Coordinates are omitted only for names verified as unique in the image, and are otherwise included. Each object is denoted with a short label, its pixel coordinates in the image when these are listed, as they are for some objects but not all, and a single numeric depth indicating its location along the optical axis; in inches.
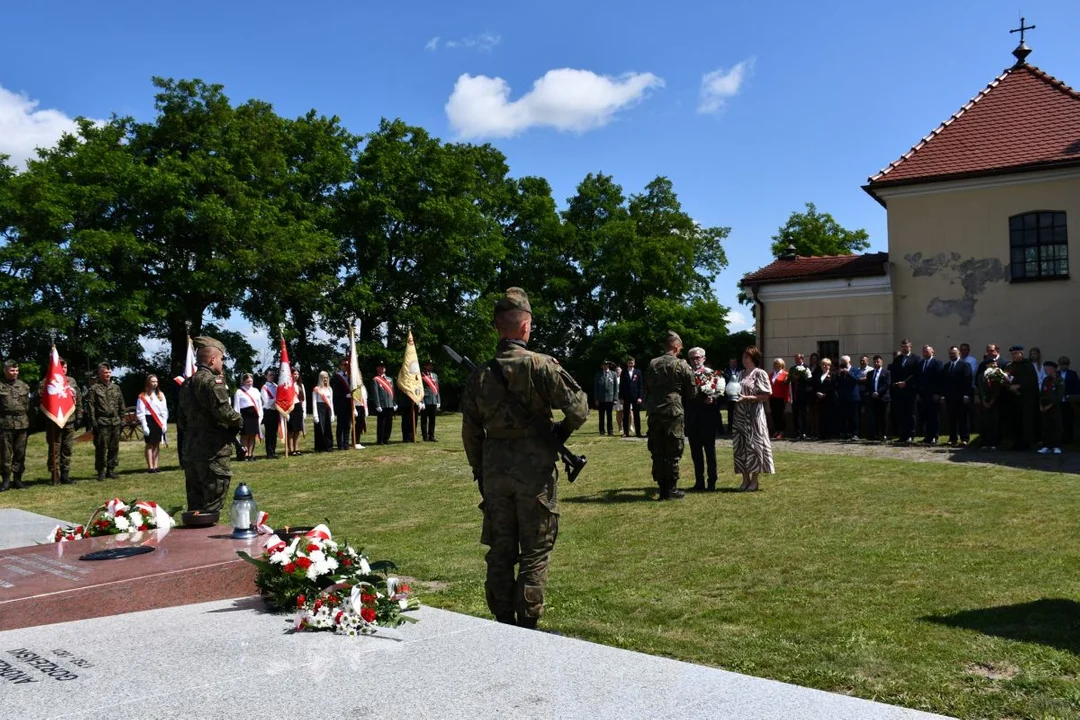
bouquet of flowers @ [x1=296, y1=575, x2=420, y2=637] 208.5
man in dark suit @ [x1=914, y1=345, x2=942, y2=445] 745.0
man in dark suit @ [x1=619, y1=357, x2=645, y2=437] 917.8
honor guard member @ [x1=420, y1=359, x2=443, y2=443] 942.4
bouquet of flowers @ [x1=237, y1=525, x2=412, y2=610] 221.6
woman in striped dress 491.2
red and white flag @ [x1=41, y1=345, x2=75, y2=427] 671.1
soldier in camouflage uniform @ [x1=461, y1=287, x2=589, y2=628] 235.5
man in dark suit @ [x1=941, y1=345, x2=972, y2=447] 724.8
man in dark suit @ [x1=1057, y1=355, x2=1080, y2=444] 740.6
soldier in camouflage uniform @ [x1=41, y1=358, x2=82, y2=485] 679.7
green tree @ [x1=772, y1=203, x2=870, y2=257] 2174.0
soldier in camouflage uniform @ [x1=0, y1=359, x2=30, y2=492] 641.0
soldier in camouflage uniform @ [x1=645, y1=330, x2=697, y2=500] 472.1
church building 927.7
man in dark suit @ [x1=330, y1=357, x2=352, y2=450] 858.1
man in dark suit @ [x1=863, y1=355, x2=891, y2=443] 782.5
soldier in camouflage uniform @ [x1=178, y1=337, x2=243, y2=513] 356.8
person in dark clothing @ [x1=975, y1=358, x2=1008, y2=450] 692.7
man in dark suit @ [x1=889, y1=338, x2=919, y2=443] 753.0
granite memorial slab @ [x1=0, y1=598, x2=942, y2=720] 152.1
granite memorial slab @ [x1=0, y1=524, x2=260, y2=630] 218.4
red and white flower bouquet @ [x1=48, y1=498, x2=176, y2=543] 299.4
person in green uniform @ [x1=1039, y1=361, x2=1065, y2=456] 665.0
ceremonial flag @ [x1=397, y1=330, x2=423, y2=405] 919.0
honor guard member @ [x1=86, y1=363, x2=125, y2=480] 689.0
